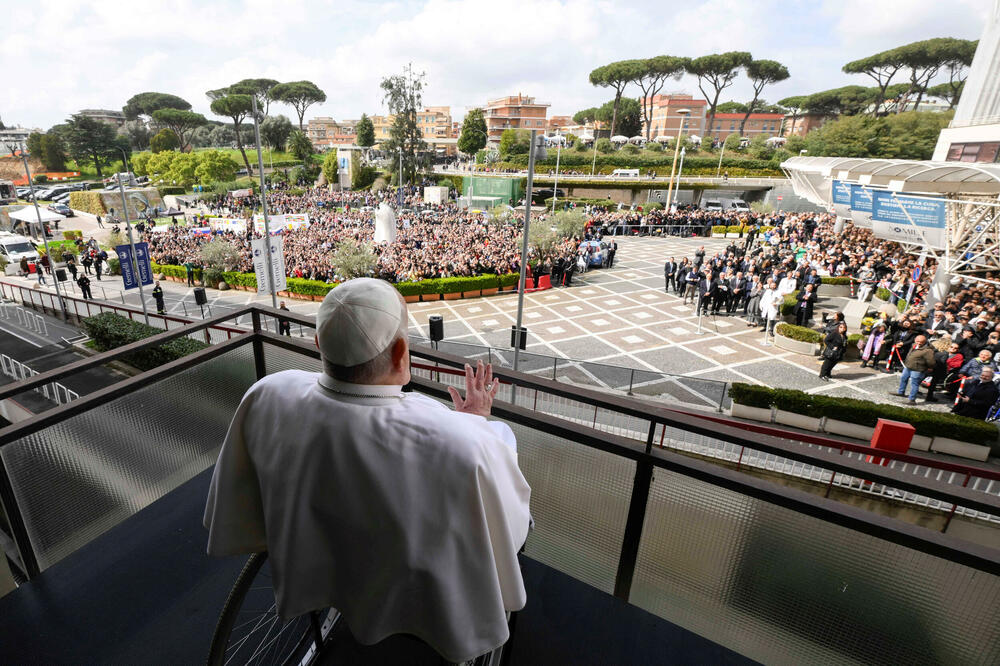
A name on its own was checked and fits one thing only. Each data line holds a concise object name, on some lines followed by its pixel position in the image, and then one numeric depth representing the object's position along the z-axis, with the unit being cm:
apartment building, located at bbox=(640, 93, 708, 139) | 9112
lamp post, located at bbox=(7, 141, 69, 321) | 1659
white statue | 2419
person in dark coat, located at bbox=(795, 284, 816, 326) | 1429
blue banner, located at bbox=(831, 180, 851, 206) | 1767
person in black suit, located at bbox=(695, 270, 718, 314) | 1545
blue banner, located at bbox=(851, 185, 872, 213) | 1639
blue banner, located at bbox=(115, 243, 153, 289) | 1465
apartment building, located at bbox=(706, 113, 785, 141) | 9400
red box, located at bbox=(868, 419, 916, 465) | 700
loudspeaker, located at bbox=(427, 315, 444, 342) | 1059
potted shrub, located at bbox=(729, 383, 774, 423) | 944
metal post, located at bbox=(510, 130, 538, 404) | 943
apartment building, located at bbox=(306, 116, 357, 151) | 12075
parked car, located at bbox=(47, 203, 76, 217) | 4556
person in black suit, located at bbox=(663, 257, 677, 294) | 1950
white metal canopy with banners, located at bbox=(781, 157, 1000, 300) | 1384
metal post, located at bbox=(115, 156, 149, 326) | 1471
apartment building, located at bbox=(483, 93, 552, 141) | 10138
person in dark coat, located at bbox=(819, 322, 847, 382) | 1119
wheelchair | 223
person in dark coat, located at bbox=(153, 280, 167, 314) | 1752
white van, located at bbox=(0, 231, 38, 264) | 2708
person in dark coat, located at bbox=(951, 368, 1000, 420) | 851
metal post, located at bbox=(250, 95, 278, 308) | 1273
